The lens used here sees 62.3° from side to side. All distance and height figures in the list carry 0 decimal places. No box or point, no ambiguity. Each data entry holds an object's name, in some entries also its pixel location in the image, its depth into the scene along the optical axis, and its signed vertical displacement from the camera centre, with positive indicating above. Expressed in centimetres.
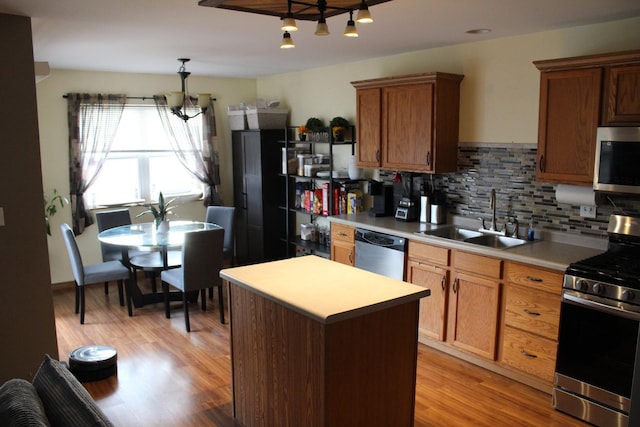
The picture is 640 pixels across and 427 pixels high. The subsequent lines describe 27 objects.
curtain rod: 609 +58
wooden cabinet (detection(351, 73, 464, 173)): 427 +22
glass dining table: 473 -84
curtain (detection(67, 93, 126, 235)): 575 +10
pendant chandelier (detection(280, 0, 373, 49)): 219 +56
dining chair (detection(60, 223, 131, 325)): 477 -114
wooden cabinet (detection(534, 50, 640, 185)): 311 +25
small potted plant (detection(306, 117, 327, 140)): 564 +21
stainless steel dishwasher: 434 -89
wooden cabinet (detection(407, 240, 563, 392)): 340 -114
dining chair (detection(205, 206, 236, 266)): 573 -81
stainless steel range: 290 -109
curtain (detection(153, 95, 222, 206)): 639 +2
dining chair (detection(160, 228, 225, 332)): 460 -104
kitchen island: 243 -97
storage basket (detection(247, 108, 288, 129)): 616 +34
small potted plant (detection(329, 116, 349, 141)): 536 +20
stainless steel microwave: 307 -8
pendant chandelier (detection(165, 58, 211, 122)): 498 +46
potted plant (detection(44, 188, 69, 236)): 565 -60
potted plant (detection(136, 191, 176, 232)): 509 -67
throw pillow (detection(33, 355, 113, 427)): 175 -88
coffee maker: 498 -48
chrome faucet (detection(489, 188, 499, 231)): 418 -49
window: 608 -22
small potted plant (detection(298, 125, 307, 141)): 583 +16
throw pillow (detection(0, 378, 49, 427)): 172 -88
